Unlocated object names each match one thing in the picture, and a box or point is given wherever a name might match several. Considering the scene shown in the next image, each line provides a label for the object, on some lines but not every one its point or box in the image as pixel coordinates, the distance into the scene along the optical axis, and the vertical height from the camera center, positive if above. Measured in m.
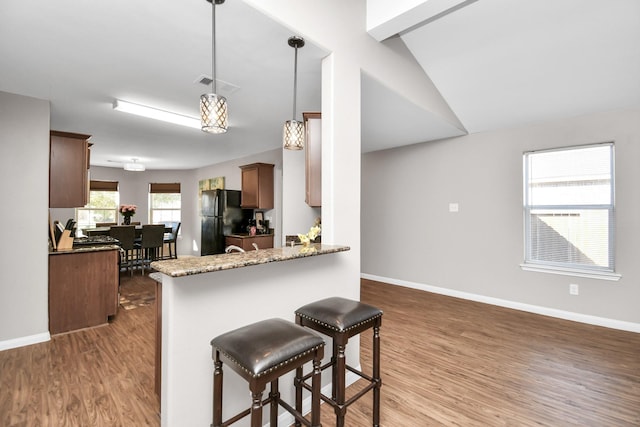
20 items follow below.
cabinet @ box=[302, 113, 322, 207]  2.21 +0.38
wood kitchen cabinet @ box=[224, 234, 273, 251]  5.18 -0.49
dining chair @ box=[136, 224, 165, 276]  5.75 -0.48
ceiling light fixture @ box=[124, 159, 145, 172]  6.07 +1.00
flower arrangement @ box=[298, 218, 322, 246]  2.05 -0.16
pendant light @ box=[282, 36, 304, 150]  2.03 +0.58
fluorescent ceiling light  3.07 +1.15
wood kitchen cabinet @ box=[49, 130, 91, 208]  3.14 +0.49
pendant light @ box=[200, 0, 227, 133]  1.51 +0.53
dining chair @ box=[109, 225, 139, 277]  5.32 -0.40
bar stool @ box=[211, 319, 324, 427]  1.09 -0.57
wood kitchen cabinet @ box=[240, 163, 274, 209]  5.33 +0.53
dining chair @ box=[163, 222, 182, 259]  6.79 -0.56
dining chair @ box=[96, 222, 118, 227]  7.61 -0.28
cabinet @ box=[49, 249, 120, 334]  2.96 -0.81
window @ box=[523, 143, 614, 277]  3.23 +0.08
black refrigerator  5.51 -0.06
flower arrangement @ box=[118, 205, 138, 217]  5.80 +0.07
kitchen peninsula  1.34 -0.51
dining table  5.81 -0.37
